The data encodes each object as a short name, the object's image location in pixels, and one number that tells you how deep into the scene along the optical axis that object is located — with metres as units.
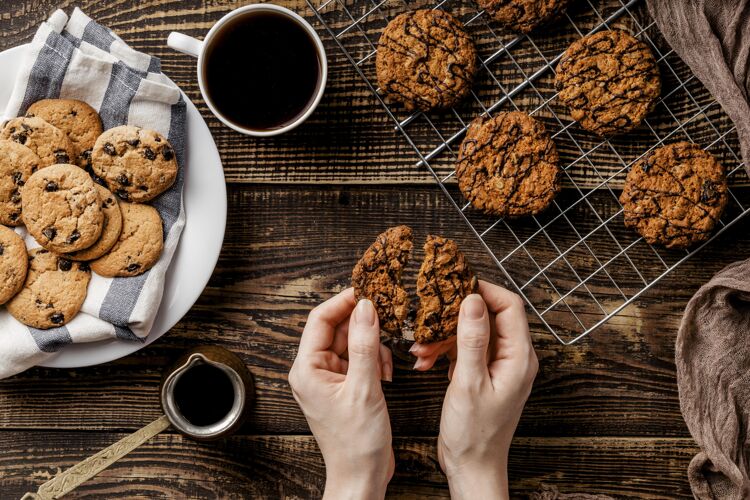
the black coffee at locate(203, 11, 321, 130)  0.82
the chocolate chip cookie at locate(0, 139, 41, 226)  0.81
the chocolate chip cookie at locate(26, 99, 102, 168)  0.82
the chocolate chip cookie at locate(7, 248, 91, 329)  0.81
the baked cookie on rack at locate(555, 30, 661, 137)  0.83
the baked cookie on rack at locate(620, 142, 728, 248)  0.83
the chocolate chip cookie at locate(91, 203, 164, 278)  0.82
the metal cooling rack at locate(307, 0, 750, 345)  0.85
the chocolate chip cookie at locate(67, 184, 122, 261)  0.82
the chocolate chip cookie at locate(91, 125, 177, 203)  0.81
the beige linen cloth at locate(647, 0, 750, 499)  0.83
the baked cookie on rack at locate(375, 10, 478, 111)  0.83
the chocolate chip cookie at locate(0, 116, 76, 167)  0.81
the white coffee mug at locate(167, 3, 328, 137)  0.80
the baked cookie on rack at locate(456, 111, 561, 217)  0.83
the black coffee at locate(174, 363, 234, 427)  0.84
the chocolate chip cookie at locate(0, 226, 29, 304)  0.81
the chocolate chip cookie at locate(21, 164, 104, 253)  0.80
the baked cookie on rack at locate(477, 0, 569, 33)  0.83
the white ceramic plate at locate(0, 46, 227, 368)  0.83
